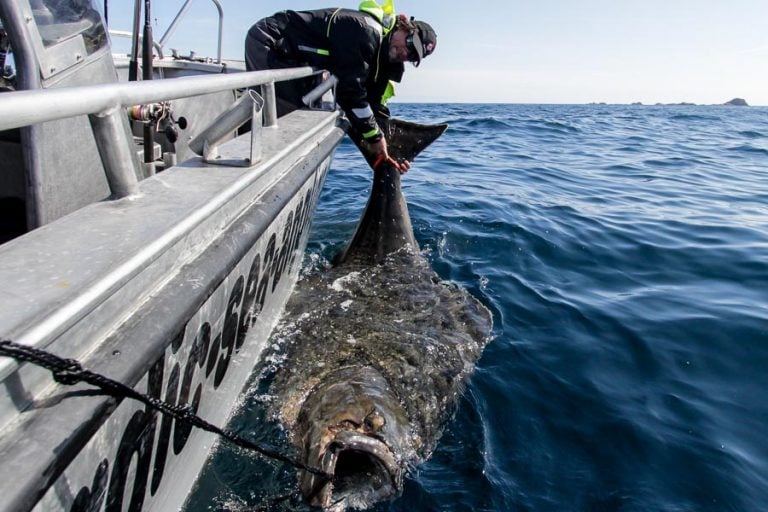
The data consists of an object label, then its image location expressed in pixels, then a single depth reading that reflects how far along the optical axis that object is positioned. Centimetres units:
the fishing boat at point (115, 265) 107
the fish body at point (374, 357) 248
